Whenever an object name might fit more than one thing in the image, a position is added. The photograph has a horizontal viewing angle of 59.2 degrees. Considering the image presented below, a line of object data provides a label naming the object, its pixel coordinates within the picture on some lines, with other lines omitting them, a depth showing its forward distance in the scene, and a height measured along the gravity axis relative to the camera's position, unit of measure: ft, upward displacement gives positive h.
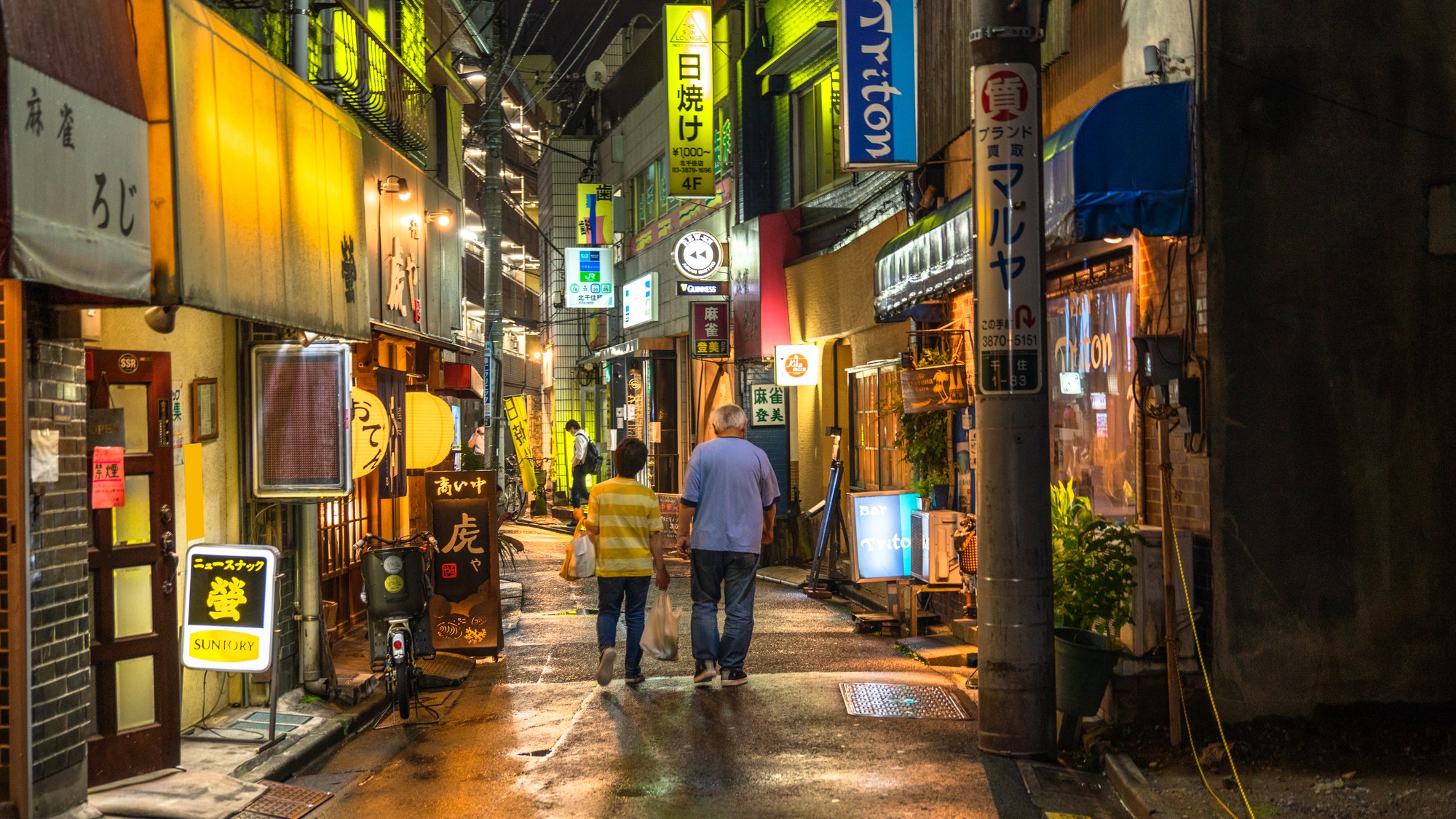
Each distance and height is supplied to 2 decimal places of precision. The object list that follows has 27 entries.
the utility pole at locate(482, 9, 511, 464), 74.90 +12.14
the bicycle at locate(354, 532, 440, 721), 33.40 -3.71
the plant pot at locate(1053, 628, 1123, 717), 25.03 -4.88
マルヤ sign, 24.67 +3.96
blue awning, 25.16 +5.08
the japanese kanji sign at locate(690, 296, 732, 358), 78.18 +6.46
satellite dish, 117.91 +33.51
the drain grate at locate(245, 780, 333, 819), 22.81 -6.53
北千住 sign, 107.76 +13.67
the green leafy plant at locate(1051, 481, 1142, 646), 25.82 -3.07
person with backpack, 100.07 -1.60
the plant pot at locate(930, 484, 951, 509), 45.29 -2.37
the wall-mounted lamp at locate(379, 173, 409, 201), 45.60 +9.29
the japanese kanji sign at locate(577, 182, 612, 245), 115.75 +20.35
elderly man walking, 33.17 -2.83
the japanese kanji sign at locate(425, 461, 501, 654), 39.73 -4.01
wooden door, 24.56 -2.83
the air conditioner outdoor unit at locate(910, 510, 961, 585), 40.73 -3.76
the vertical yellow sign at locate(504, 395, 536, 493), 98.89 +1.00
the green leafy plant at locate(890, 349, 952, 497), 45.14 -0.61
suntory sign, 27.09 -3.39
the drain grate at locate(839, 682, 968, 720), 29.58 -6.51
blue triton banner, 41.88 +11.40
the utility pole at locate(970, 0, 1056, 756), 24.66 +0.73
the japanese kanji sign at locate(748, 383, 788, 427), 72.23 +1.65
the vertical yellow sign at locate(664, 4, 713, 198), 72.38 +18.45
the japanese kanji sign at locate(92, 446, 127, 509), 23.75 -0.48
